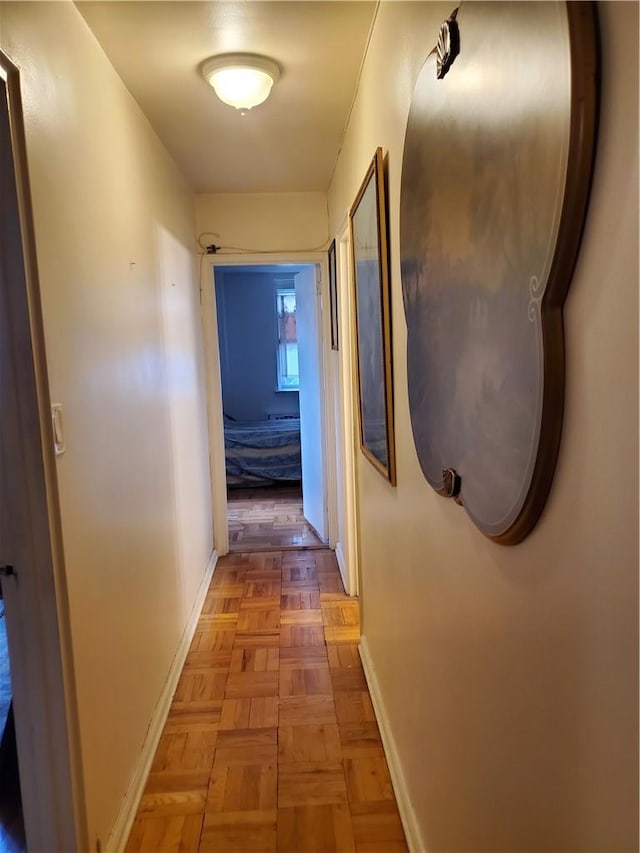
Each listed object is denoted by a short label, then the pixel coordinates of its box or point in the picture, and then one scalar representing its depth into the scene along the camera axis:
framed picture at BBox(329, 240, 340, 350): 3.32
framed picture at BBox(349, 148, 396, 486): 1.58
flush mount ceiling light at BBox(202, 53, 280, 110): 1.84
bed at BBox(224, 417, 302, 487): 5.61
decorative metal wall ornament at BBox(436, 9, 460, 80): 0.86
